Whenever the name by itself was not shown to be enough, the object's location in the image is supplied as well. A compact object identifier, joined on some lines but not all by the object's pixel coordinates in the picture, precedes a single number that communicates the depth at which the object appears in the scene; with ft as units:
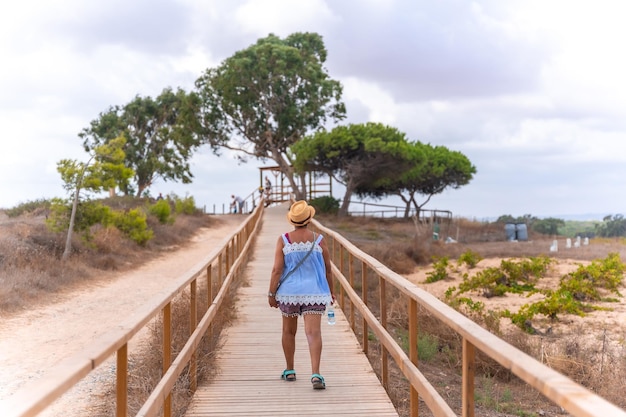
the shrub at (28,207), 102.32
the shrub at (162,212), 98.84
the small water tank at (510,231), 130.71
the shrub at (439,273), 63.77
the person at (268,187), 154.10
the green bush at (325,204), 135.13
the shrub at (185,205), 125.41
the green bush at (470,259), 68.08
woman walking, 18.34
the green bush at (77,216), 65.98
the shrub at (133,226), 77.56
